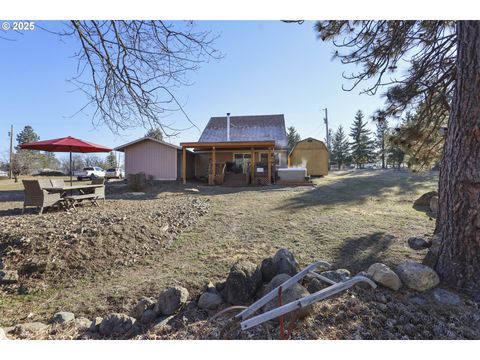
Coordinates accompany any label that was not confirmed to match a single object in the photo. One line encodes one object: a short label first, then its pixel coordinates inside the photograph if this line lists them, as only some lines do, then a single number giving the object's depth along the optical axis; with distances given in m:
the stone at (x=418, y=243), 4.07
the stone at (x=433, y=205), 7.01
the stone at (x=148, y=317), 2.50
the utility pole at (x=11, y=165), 22.26
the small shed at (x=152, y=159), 16.25
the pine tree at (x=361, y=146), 41.25
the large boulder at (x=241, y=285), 2.62
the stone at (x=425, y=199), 8.06
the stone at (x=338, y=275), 2.79
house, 14.02
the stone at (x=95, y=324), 2.41
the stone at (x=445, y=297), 2.48
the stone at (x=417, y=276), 2.67
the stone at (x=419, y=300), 2.45
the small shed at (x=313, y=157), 20.22
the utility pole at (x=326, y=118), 33.84
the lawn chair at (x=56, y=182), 7.10
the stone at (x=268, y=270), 2.92
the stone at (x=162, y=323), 2.32
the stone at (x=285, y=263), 2.95
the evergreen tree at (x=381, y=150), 39.38
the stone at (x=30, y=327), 2.39
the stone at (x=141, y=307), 2.62
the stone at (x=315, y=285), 2.62
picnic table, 6.82
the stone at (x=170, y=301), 2.56
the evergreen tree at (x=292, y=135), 51.88
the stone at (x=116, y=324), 2.34
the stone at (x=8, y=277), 3.43
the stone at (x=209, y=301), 2.57
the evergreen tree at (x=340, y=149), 44.44
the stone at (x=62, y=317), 2.60
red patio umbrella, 7.27
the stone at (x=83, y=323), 2.46
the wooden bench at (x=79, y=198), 6.94
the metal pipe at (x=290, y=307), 1.67
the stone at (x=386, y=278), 2.65
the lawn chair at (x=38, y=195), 6.40
